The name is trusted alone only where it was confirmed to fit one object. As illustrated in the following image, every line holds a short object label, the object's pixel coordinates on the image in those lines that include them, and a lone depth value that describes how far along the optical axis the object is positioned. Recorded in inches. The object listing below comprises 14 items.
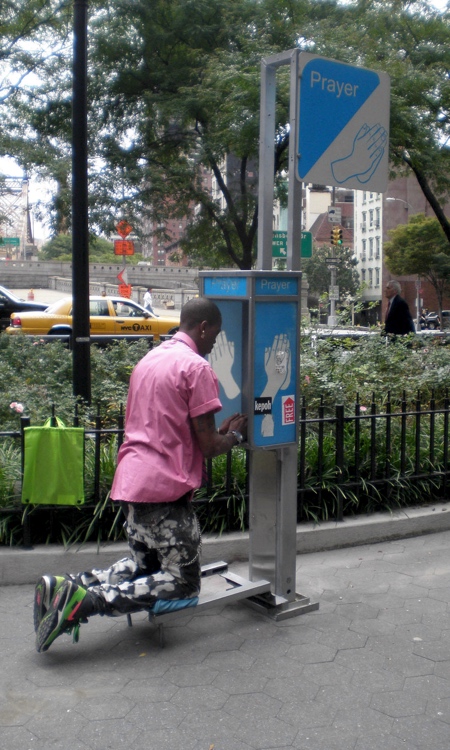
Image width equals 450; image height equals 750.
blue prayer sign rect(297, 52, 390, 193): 161.5
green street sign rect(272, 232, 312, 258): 576.7
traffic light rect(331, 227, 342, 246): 1020.5
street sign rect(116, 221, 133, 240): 746.2
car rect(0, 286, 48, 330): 889.5
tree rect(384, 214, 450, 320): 2014.0
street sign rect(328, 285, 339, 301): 824.2
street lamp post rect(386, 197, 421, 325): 2130.7
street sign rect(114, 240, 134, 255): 877.5
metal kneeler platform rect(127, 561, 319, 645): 155.0
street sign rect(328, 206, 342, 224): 951.8
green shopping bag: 180.4
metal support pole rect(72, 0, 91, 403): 288.8
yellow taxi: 783.7
